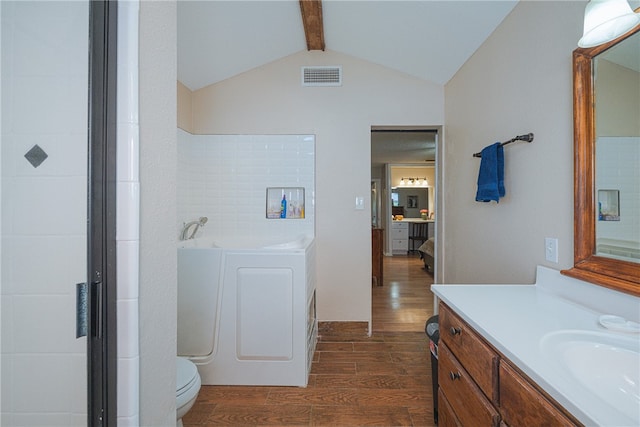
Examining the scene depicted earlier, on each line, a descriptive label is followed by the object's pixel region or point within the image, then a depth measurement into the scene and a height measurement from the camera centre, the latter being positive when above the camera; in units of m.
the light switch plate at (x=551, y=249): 1.34 -0.16
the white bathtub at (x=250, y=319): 2.06 -0.72
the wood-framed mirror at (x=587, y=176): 1.11 +0.15
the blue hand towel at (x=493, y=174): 1.71 +0.23
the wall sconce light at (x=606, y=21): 0.95 +0.62
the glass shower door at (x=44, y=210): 0.57 +0.01
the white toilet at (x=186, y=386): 1.31 -0.77
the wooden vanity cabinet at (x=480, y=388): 0.71 -0.51
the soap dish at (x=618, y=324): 0.88 -0.33
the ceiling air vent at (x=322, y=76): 2.81 +1.29
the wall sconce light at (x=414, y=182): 8.61 +0.91
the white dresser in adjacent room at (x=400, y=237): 7.96 -0.62
